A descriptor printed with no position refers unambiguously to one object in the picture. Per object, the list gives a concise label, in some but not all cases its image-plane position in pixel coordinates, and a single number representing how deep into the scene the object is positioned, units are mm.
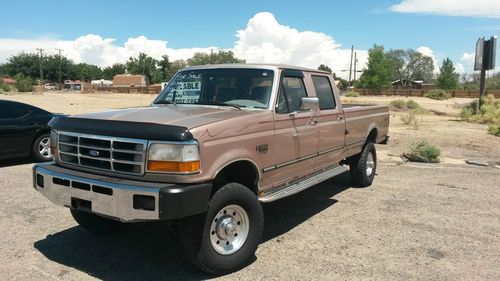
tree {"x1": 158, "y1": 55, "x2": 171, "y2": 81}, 133300
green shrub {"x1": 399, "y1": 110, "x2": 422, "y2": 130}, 18952
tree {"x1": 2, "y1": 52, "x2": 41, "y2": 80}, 117875
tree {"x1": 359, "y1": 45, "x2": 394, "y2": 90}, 84438
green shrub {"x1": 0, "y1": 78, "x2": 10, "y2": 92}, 68125
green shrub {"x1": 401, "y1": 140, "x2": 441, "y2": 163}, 11258
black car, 9359
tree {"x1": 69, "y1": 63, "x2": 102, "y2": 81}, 129875
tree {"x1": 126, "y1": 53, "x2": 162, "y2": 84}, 132750
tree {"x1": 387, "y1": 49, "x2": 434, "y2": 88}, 131250
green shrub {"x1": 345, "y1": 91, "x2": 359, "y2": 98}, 61959
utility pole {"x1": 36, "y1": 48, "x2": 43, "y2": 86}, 110925
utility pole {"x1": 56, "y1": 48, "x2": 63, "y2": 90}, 117562
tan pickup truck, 3893
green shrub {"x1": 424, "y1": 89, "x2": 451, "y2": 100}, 60597
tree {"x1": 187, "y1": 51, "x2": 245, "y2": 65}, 108938
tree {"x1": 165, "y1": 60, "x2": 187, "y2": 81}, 132875
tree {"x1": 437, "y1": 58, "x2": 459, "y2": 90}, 86750
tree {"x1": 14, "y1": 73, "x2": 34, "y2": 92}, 73644
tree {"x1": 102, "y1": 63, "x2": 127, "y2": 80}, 151875
